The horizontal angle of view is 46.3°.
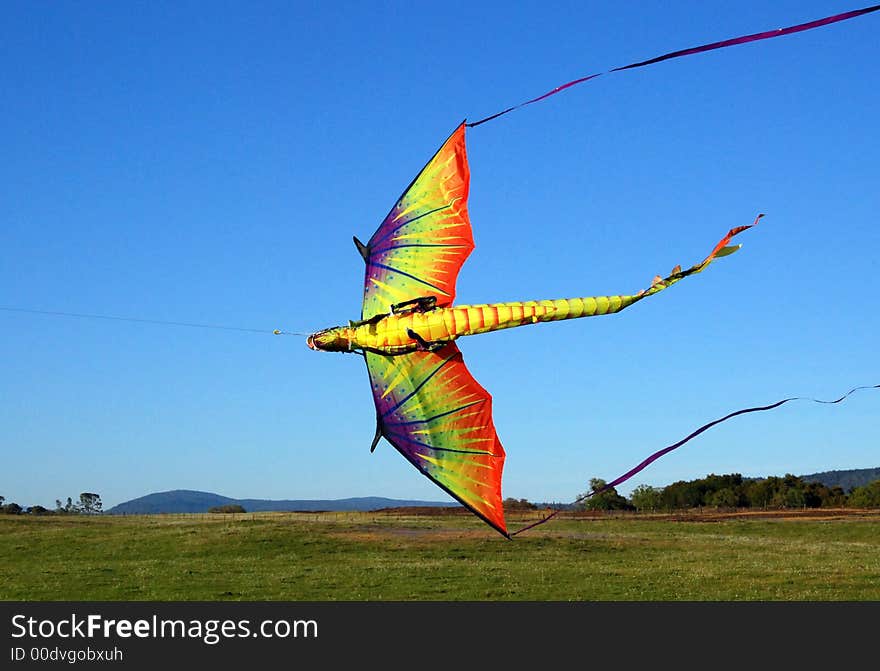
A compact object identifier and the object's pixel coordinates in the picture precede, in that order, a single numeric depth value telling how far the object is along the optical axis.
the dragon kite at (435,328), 13.91
